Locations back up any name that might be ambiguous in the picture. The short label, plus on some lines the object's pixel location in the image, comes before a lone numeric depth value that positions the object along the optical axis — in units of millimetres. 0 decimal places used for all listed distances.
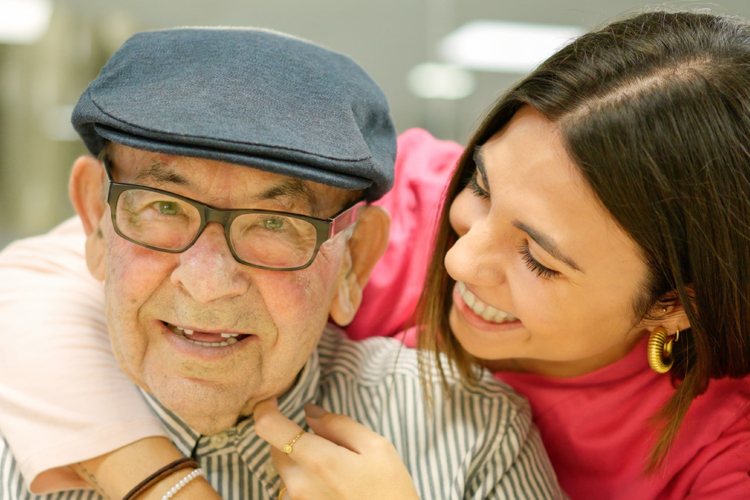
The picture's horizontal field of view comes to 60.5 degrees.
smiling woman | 1077
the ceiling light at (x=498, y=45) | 3031
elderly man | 1035
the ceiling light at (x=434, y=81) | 3480
